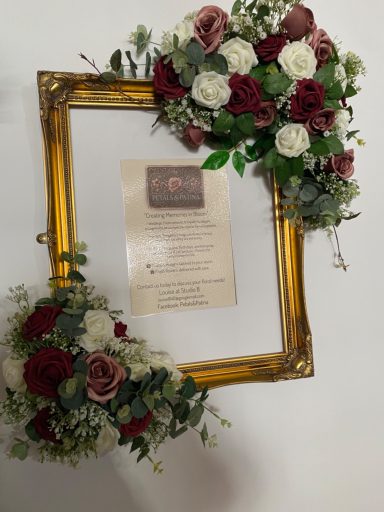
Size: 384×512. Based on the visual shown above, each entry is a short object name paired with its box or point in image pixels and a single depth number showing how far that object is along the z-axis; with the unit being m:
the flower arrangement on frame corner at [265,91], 0.82
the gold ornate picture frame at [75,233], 0.81
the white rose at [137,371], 0.74
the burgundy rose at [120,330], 0.77
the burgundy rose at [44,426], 0.70
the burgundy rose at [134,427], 0.71
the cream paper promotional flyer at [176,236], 0.86
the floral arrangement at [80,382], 0.69
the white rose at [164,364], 0.77
